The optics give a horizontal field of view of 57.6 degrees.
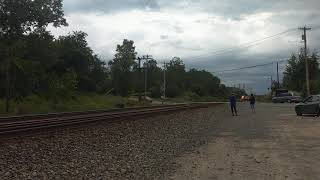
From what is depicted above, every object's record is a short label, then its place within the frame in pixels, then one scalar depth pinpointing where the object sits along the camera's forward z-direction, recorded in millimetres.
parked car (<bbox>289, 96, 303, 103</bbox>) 39772
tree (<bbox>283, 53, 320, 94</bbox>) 59462
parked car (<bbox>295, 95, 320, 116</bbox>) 17466
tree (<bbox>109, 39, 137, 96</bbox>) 64033
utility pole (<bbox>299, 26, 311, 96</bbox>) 41049
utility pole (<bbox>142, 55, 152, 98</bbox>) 62056
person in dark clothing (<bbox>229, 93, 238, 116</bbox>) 20170
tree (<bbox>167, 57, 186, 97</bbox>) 72640
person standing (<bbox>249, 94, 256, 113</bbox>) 22259
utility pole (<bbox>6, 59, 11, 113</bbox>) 23534
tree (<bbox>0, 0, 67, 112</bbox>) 24946
